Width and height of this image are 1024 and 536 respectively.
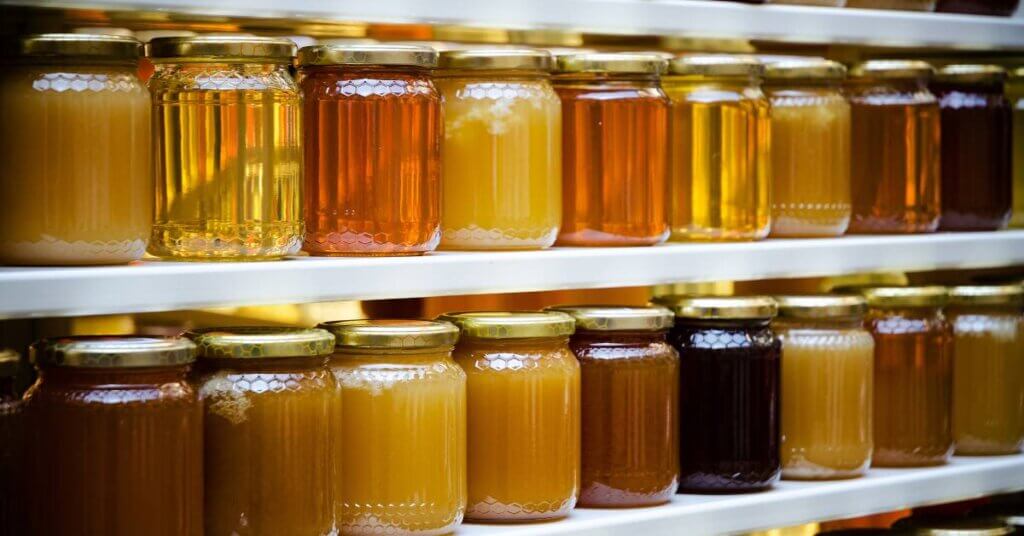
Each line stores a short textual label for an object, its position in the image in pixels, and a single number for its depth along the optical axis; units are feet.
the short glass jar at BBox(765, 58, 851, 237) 5.89
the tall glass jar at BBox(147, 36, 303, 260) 4.33
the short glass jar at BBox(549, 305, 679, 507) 5.09
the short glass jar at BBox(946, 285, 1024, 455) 6.31
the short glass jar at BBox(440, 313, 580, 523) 4.81
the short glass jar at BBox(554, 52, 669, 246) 5.22
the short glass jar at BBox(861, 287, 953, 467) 6.04
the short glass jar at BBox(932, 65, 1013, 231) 6.39
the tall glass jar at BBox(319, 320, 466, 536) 4.53
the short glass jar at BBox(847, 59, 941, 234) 6.13
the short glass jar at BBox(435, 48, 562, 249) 4.95
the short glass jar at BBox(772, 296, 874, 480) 5.71
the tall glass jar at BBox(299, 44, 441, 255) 4.61
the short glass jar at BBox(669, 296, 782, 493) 5.41
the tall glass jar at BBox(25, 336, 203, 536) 3.94
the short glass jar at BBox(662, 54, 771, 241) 5.59
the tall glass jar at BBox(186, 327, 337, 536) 4.24
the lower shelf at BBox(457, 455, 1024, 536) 4.96
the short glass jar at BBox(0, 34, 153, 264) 4.02
